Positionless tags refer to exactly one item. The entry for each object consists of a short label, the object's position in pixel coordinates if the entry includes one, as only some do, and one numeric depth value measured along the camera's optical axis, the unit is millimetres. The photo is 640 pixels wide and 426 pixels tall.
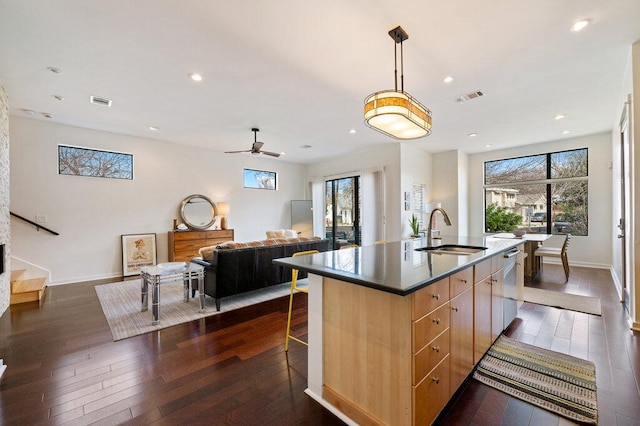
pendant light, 2125
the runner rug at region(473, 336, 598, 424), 1787
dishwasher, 2725
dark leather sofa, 3578
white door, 3168
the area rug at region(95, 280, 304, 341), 3072
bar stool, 2495
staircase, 3818
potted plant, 6590
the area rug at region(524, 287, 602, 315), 3492
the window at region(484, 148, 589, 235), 6117
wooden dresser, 5918
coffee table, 3109
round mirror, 6379
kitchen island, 1387
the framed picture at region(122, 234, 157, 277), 5591
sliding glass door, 7845
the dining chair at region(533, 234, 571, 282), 4910
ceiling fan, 4887
